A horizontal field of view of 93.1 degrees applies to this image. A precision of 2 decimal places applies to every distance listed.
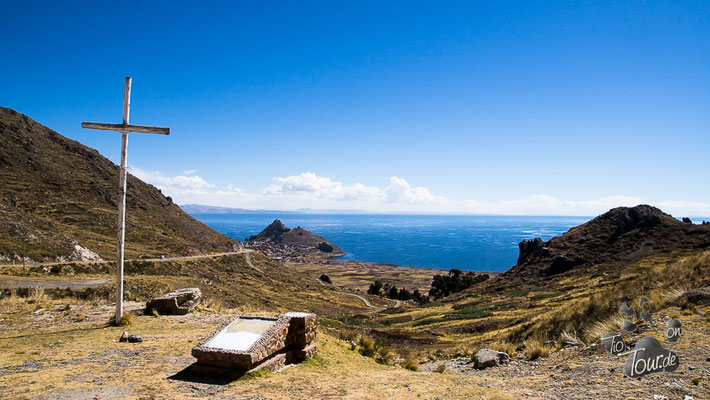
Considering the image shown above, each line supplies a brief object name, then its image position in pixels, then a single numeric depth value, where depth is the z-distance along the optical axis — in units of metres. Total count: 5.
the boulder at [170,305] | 13.81
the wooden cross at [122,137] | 11.23
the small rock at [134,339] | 9.57
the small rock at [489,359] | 10.96
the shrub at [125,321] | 11.36
